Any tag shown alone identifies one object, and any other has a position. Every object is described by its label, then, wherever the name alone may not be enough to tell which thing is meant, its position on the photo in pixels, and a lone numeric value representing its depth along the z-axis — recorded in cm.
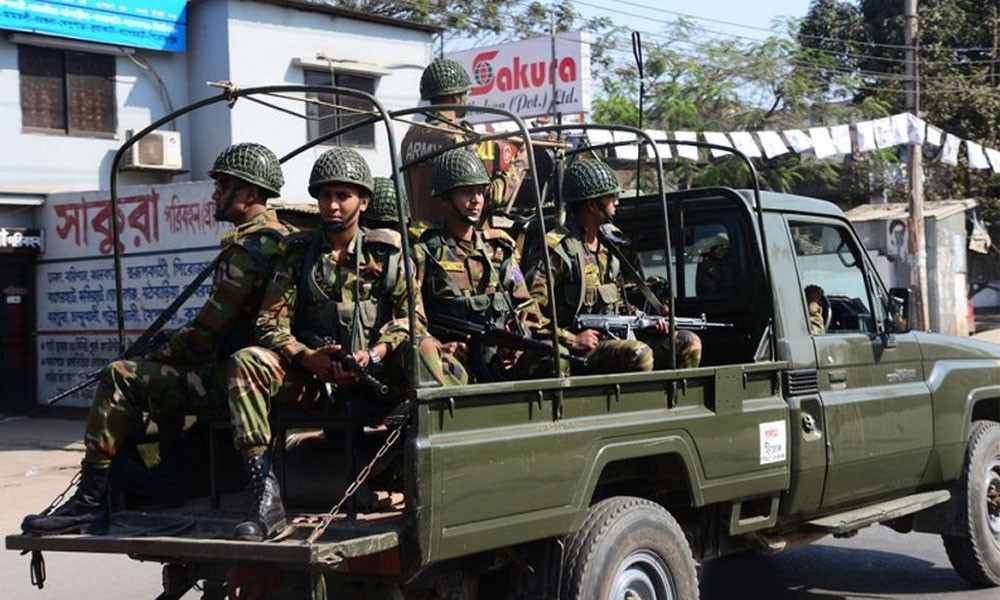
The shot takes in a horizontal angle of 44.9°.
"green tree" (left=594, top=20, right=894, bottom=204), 2356
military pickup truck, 383
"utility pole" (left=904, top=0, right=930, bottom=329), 1955
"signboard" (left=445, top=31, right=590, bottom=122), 1752
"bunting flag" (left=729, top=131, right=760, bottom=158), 1562
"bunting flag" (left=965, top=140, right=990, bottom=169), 1750
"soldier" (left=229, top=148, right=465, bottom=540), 423
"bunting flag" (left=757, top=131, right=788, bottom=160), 1577
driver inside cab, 581
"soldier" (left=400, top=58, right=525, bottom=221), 640
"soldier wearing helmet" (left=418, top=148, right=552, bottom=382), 484
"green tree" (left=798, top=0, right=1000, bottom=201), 2667
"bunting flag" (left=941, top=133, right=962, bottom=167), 1716
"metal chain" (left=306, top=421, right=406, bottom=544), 376
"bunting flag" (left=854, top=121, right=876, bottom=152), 1628
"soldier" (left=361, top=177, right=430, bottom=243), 534
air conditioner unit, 1582
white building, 1533
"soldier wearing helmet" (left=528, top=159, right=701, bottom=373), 512
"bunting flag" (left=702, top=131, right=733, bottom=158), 1539
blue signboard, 1520
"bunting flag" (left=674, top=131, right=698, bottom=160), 1584
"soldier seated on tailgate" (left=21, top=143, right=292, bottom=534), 431
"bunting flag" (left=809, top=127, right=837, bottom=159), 1619
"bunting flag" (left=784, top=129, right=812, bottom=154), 1606
